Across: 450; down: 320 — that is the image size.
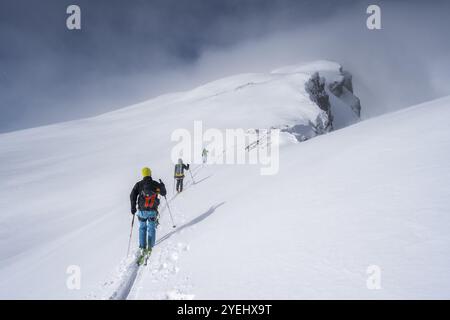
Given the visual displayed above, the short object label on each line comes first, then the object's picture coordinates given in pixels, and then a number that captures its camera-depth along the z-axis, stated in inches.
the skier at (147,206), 264.5
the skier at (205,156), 860.9
